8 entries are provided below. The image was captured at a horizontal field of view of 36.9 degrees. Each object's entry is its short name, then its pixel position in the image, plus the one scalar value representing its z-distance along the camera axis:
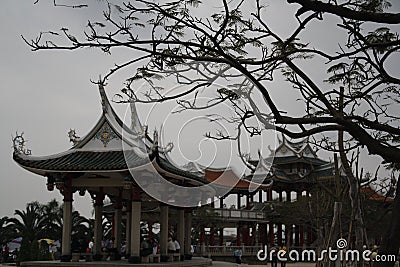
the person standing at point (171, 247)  22.06
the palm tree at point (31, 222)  32.38
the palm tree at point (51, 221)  33.75
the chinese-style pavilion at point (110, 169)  18.39
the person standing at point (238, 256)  31.71
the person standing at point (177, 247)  22.44
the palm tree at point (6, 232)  32.66
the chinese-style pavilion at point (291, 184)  41.94
